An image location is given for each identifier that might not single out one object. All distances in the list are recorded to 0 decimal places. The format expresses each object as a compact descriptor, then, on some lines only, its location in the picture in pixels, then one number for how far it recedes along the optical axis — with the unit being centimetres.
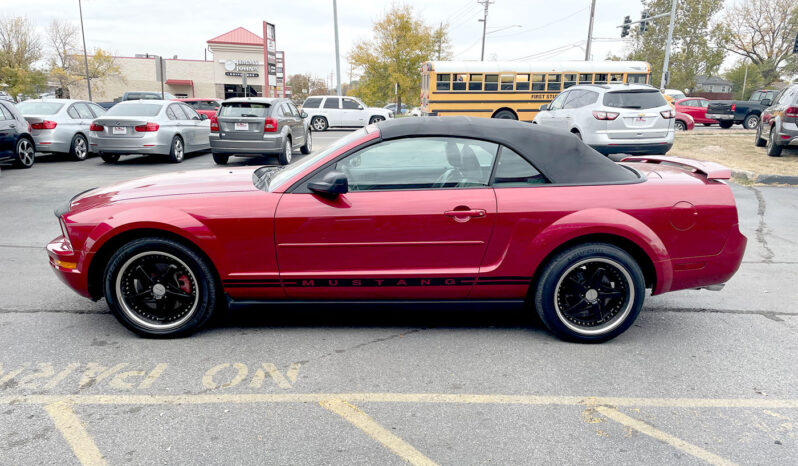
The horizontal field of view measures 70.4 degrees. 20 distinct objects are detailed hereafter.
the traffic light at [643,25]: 3222
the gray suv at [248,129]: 1295
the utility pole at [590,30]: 3369
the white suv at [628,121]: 1184
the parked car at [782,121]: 1284
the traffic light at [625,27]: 3431
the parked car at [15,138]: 1160
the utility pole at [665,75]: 3097
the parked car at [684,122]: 2320
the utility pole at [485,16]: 5555
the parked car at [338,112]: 2766
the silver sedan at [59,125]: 1334
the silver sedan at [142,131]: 1283
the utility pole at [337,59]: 3191
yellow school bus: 2331
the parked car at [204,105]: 2348
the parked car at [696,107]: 2870
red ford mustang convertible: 365
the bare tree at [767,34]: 5039
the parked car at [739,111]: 2720
